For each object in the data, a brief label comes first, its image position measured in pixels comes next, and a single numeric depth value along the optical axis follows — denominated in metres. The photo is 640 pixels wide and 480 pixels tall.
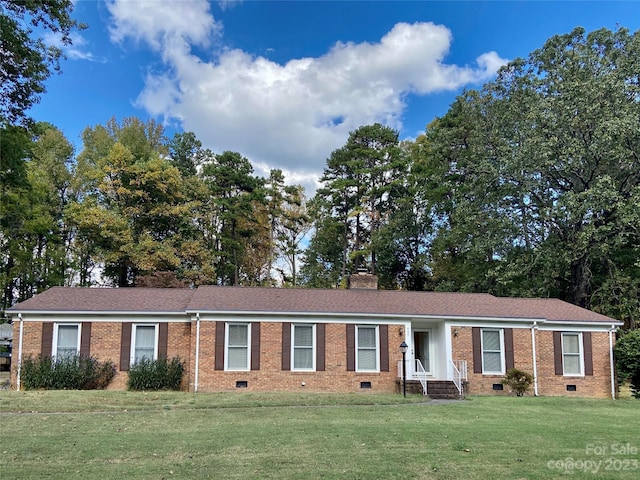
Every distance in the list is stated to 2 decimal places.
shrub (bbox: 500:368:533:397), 17.39
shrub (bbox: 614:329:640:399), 18.41
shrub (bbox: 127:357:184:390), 16.52
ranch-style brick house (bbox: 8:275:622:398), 16.89
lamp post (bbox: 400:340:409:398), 15.86
